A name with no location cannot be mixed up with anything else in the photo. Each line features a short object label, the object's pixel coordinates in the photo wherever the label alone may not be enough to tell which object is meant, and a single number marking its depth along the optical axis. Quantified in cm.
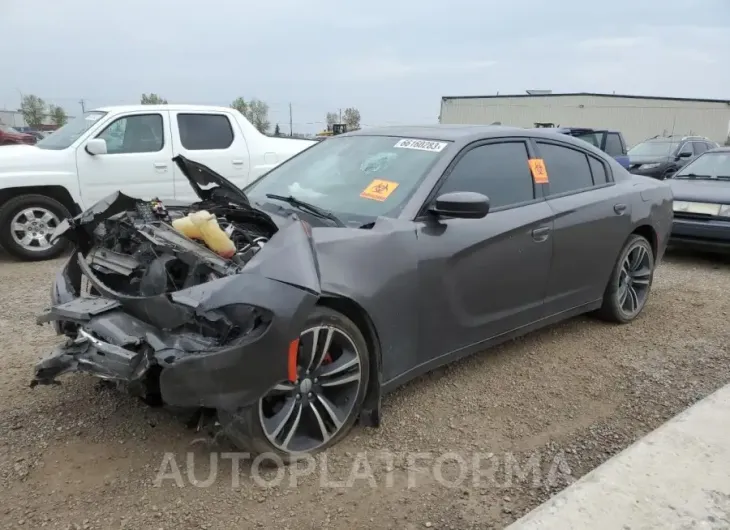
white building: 3616
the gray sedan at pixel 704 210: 712
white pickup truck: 673
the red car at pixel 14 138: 1608
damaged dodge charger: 254
